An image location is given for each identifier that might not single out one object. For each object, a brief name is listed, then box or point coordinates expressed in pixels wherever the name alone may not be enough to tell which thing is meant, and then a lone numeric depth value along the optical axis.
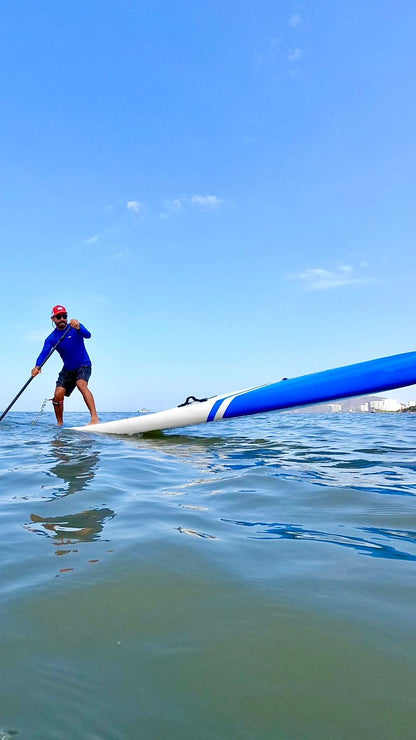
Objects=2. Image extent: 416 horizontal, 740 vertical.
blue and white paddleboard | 5.80
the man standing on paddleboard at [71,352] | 8.38
